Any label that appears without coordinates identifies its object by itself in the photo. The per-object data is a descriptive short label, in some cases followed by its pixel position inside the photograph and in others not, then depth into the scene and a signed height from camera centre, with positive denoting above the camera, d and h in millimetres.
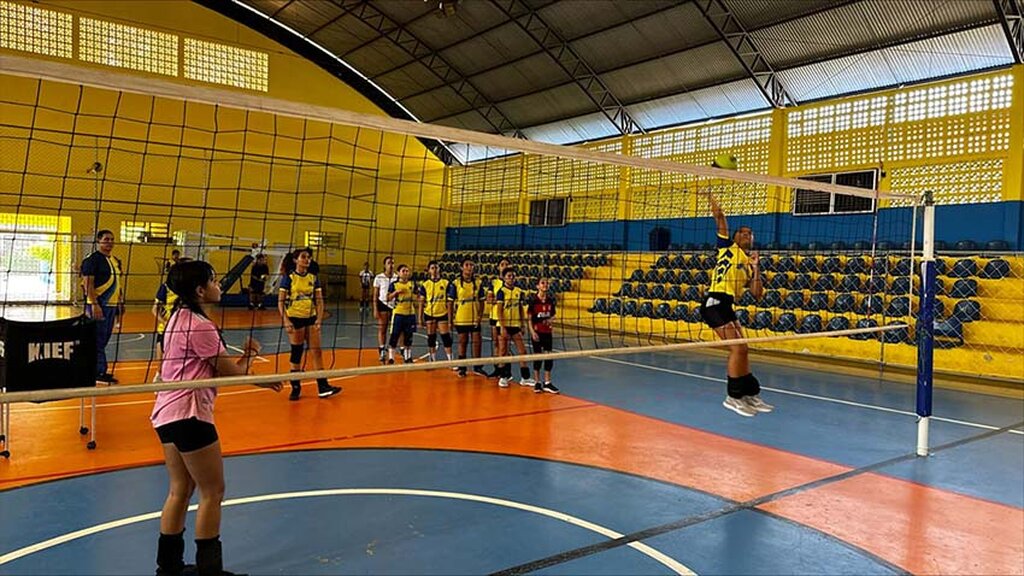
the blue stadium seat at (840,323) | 11445 +492
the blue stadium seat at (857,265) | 12221 +1640
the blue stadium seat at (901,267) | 11703 +1608
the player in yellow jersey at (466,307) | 9383 +160
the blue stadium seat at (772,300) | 12828 +893
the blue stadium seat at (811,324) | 11750 +439
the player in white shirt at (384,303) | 9914 +128
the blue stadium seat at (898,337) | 10977 +332
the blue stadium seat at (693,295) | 13773 +919
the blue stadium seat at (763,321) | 12500 +462
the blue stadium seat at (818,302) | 12211 +880
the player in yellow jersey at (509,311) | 8945 +149
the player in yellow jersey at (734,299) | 5297 +347
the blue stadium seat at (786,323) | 12156 +437
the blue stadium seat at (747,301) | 13133 +848
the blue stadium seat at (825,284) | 12477 +1265
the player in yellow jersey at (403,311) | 9508 +32
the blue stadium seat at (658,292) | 14486 +958
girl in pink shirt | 3049 -596
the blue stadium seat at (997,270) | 10727 +1568
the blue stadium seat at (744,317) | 12859 +511
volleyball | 5684 +1569
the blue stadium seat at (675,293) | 14117 +947
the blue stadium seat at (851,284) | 12039 +1263
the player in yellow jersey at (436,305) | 9711 +160
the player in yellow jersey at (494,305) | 9188 +220
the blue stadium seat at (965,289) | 10945 +1231
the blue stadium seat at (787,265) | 13242 +1656
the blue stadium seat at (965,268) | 11008 +1590
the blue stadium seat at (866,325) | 11180 +491
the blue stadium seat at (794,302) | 12516 +873
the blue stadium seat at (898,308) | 11086 +822
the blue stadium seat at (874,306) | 11414 +844
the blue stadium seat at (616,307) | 15419 +583
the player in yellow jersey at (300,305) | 7547 -12
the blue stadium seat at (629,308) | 14953 +570
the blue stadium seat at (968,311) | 10469 +822
